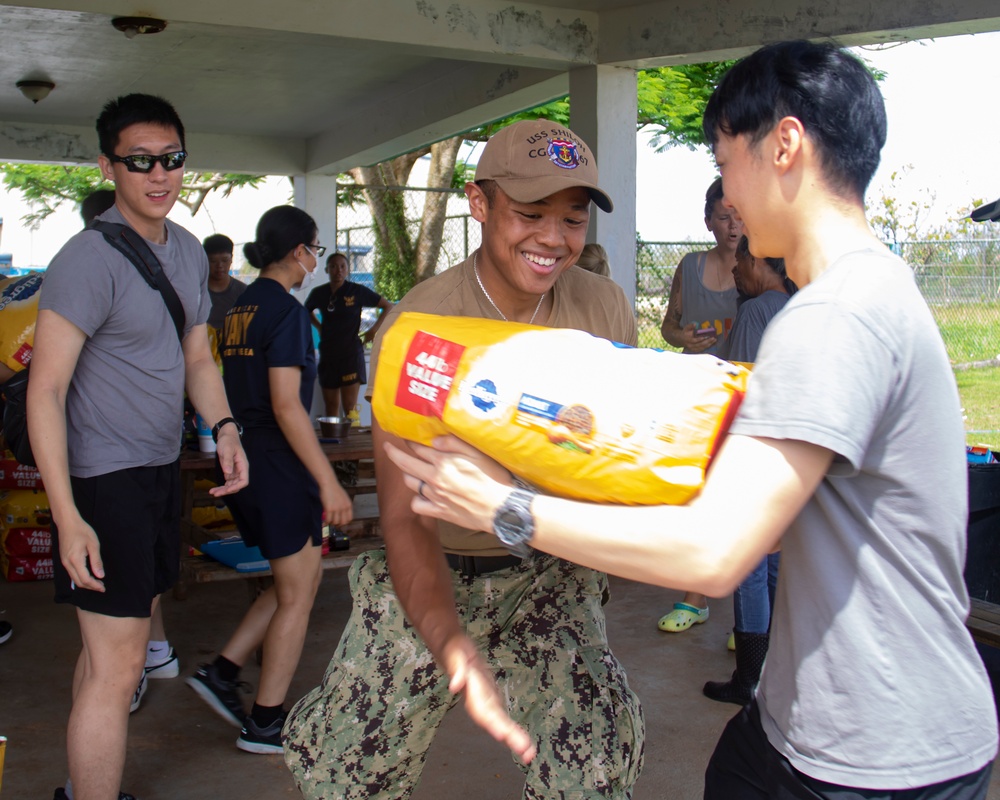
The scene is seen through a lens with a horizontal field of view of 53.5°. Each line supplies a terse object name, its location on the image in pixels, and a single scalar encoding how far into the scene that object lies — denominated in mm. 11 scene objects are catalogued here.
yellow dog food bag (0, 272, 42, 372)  3965
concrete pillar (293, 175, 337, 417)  12602
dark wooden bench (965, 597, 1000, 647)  3584
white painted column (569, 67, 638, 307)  6730
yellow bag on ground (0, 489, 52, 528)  5988
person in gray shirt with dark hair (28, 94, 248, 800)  2740
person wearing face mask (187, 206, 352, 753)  3814
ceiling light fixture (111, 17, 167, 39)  5789
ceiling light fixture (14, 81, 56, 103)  9289
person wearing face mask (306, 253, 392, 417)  11086
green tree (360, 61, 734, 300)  11781
